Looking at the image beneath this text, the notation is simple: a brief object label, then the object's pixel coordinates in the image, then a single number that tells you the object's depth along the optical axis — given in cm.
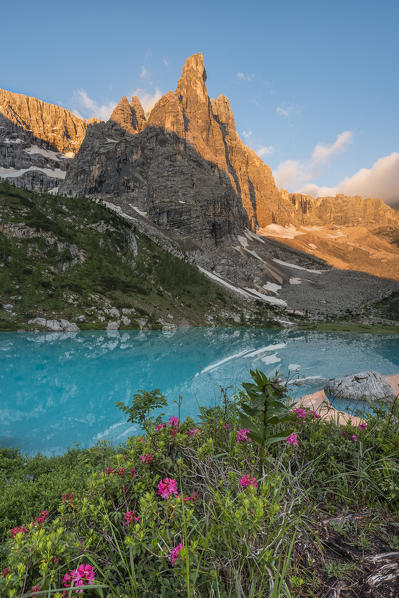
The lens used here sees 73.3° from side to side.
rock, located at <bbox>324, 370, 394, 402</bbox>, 1828
